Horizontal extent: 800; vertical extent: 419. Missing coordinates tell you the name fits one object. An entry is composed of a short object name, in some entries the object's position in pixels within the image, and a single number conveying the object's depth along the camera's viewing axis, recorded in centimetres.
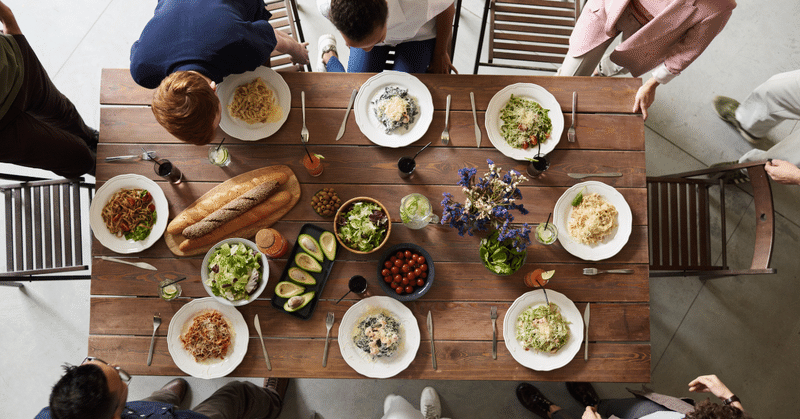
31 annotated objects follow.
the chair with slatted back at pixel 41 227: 238
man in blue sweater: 171
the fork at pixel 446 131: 207
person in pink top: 192
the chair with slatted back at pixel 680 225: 242
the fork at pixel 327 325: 196
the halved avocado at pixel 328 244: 199
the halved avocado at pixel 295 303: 193
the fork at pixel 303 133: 208
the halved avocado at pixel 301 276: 197
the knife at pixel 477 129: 210
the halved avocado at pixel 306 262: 199
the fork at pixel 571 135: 208
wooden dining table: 198
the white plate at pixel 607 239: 199
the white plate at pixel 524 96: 206
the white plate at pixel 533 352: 193
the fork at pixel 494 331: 196
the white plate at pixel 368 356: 192
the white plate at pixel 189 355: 194
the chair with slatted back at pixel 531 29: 274
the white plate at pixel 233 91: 207
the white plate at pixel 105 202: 201
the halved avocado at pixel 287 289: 197
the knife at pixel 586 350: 196
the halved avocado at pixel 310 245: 199
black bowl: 190
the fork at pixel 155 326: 197
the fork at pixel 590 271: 199
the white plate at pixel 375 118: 208
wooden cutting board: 202
